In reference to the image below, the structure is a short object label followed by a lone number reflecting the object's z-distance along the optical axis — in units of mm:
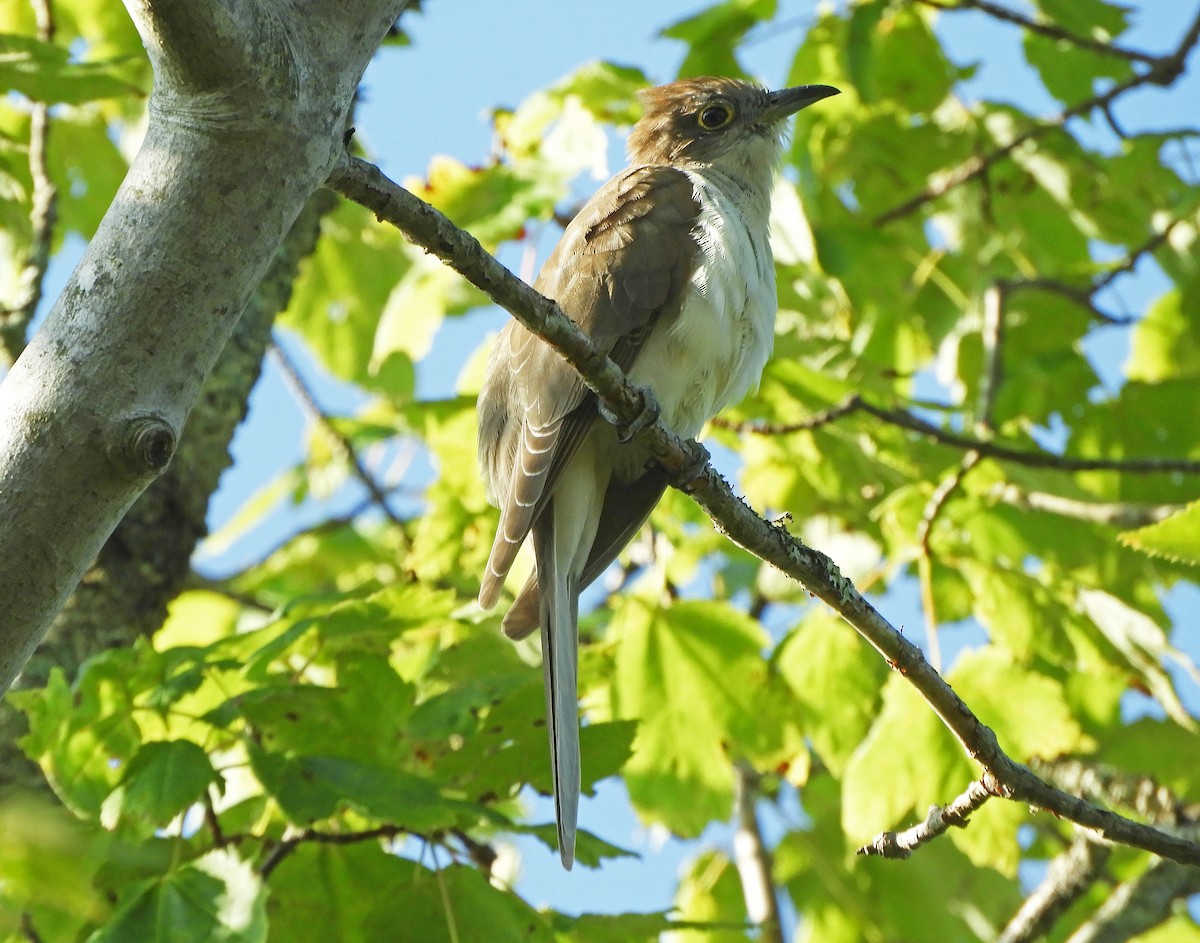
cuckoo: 7828
